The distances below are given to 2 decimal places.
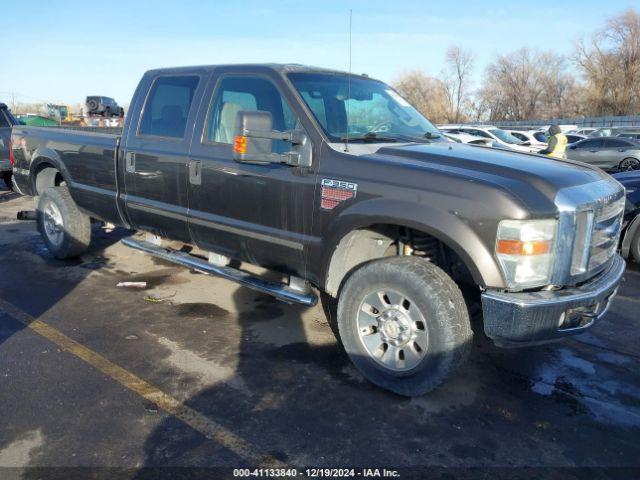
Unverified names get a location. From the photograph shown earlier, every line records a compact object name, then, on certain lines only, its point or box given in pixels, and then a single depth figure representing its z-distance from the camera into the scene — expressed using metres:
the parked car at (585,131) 32.69
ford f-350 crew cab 2.90
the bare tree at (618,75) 56.88
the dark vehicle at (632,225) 6.38
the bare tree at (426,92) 58.16
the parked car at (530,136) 23.80
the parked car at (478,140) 16.46
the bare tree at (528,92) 66.25
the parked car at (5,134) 9.95
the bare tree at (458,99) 71.69
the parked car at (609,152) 17.78
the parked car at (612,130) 30.67
